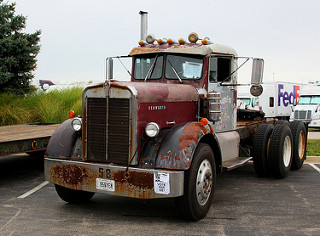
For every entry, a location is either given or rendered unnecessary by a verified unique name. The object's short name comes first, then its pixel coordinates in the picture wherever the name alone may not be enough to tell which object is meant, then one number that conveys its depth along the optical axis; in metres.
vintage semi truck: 5.15
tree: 16.30
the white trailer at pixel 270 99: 26.62
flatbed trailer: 7.43
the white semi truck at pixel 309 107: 22.42
